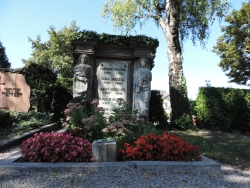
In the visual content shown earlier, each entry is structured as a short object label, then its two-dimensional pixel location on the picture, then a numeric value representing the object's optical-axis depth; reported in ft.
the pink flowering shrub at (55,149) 12.32
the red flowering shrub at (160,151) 12.96
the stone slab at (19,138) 17.69
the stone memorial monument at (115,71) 25.12
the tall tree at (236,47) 65.46
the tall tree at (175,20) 32.94
